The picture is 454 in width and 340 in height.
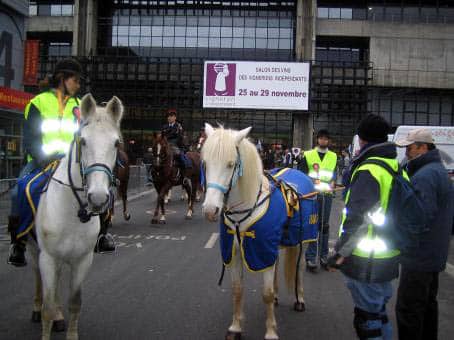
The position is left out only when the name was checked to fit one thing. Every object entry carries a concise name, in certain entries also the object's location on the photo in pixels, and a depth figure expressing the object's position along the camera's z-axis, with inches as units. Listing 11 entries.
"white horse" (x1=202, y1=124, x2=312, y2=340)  148.9
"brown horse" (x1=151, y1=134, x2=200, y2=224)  462.6
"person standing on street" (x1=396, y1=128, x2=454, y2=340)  147.4
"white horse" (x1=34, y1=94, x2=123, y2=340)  138.1
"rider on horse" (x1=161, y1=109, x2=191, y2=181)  486.0
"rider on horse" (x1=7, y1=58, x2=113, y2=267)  166.7
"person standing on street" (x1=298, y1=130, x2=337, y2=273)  283.6
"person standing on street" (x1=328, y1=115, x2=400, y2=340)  126.3
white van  710.5
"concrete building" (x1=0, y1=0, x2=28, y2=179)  575.2
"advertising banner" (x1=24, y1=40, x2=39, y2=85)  814.5
